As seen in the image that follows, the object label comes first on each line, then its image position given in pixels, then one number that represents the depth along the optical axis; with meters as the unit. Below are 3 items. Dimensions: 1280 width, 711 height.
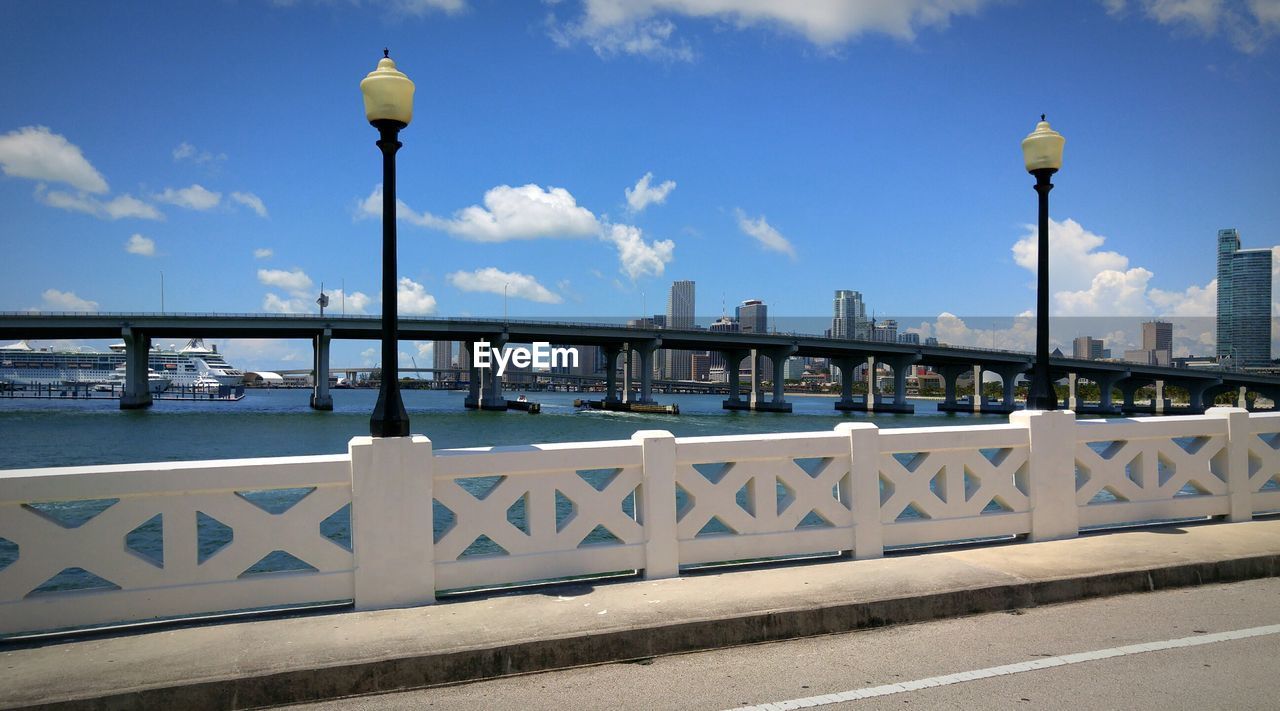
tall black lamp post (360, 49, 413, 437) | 6.86
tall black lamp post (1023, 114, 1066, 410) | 9.44
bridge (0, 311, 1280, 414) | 87.56
